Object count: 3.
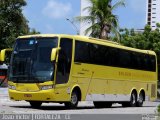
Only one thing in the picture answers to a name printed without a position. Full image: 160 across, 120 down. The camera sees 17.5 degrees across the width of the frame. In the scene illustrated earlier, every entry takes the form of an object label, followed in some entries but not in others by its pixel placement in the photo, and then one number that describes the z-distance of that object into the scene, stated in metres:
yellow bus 22.03
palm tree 39.81
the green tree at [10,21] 61.62
